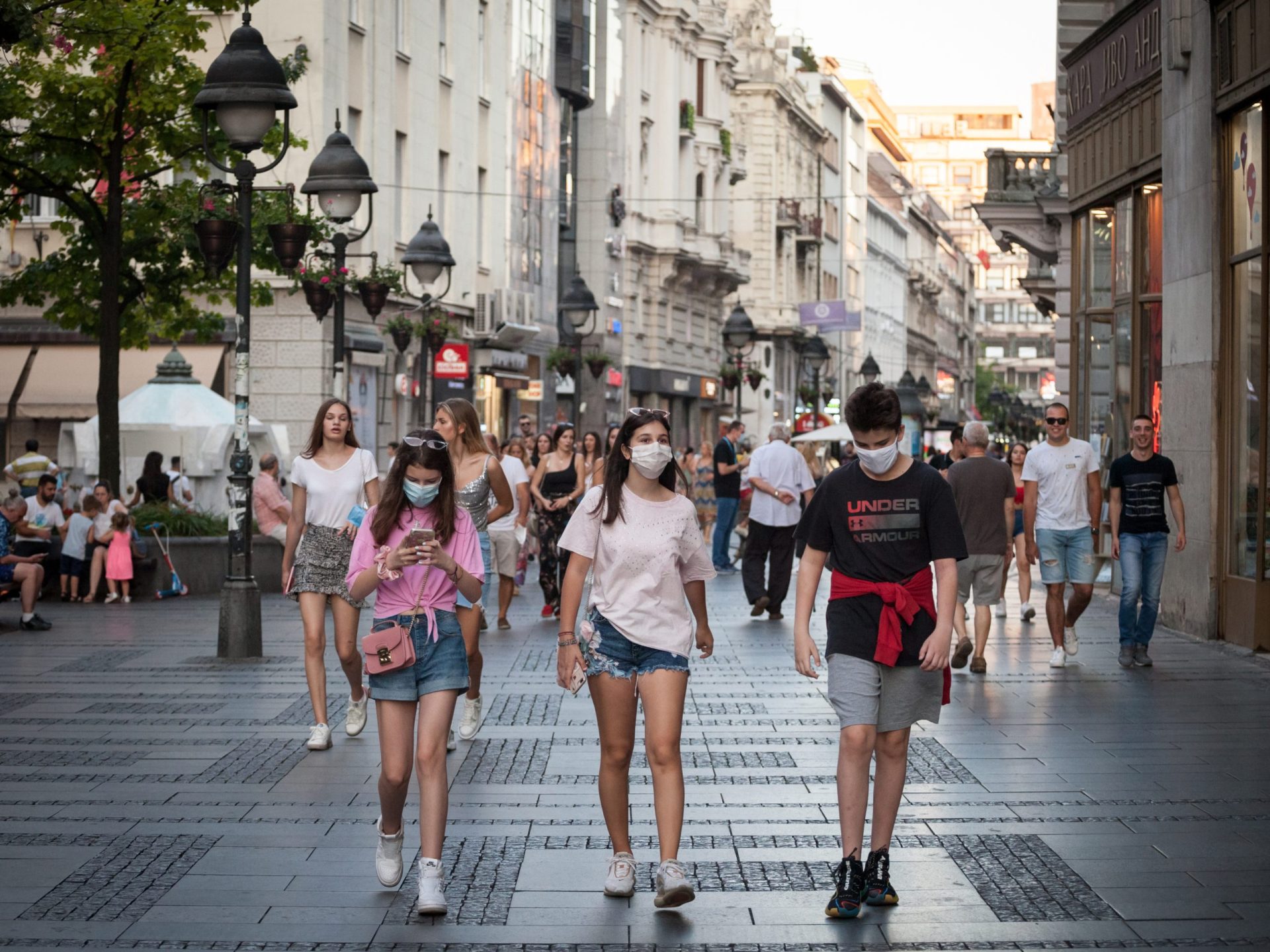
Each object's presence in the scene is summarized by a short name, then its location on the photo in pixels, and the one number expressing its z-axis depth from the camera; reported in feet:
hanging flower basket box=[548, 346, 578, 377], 142.92
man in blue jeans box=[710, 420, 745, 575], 86.38
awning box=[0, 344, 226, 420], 107.96
